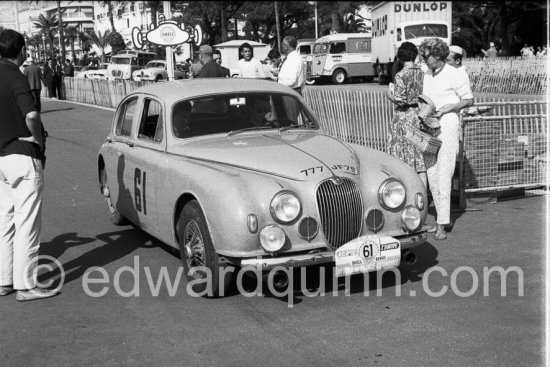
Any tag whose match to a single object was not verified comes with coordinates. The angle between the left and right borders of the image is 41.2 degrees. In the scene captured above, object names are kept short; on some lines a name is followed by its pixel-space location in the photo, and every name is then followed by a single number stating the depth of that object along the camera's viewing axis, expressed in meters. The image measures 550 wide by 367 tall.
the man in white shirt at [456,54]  10.80
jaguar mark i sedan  5.34
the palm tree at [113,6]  95.04
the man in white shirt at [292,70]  11.47
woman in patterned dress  7.58
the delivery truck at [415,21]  33.78
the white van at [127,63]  52.34
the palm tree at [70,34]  123.26
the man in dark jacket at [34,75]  20.27
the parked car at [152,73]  46.75
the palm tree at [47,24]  127.88
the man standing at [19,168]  5.58
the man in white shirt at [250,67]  14.16
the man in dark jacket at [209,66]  12.55
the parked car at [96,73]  55.09
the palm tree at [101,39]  103.96
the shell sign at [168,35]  17.56
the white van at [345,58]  41.16
